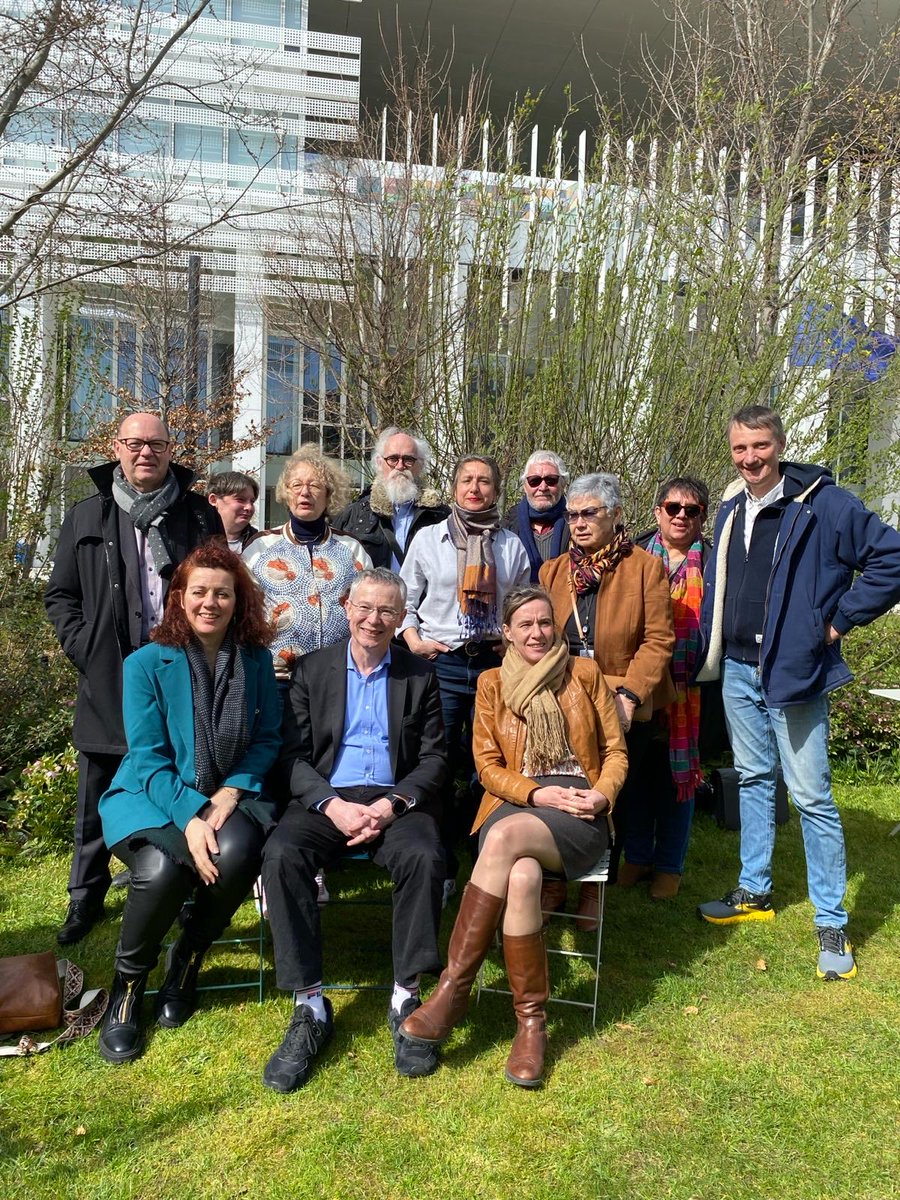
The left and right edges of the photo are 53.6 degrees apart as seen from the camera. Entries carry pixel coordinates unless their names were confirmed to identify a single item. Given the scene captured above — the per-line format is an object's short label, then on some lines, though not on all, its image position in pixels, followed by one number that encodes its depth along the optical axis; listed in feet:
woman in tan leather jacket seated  10.34
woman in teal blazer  10.61
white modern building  22.99
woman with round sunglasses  14.62
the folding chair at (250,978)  11.51
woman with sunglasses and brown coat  13.35
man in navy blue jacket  12.43
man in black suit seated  10.52
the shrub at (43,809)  16.89
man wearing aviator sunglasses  16.66
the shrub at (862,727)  23.61
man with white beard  16.53
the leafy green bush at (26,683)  18.60
